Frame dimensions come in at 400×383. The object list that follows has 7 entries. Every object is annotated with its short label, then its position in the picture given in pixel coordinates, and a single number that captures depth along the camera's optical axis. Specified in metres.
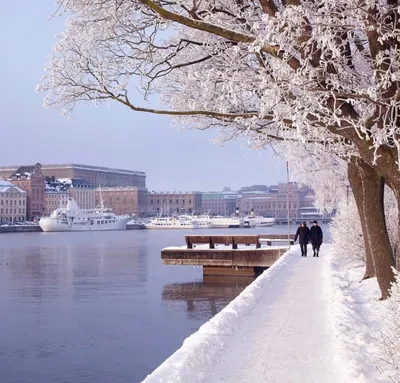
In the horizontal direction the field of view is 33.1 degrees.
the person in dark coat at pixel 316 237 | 25.36
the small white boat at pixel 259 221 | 171.12
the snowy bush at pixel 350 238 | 20.81
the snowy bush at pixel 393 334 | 6.10
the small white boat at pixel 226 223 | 166.00
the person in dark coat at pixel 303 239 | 25.20
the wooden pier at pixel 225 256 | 28.55
